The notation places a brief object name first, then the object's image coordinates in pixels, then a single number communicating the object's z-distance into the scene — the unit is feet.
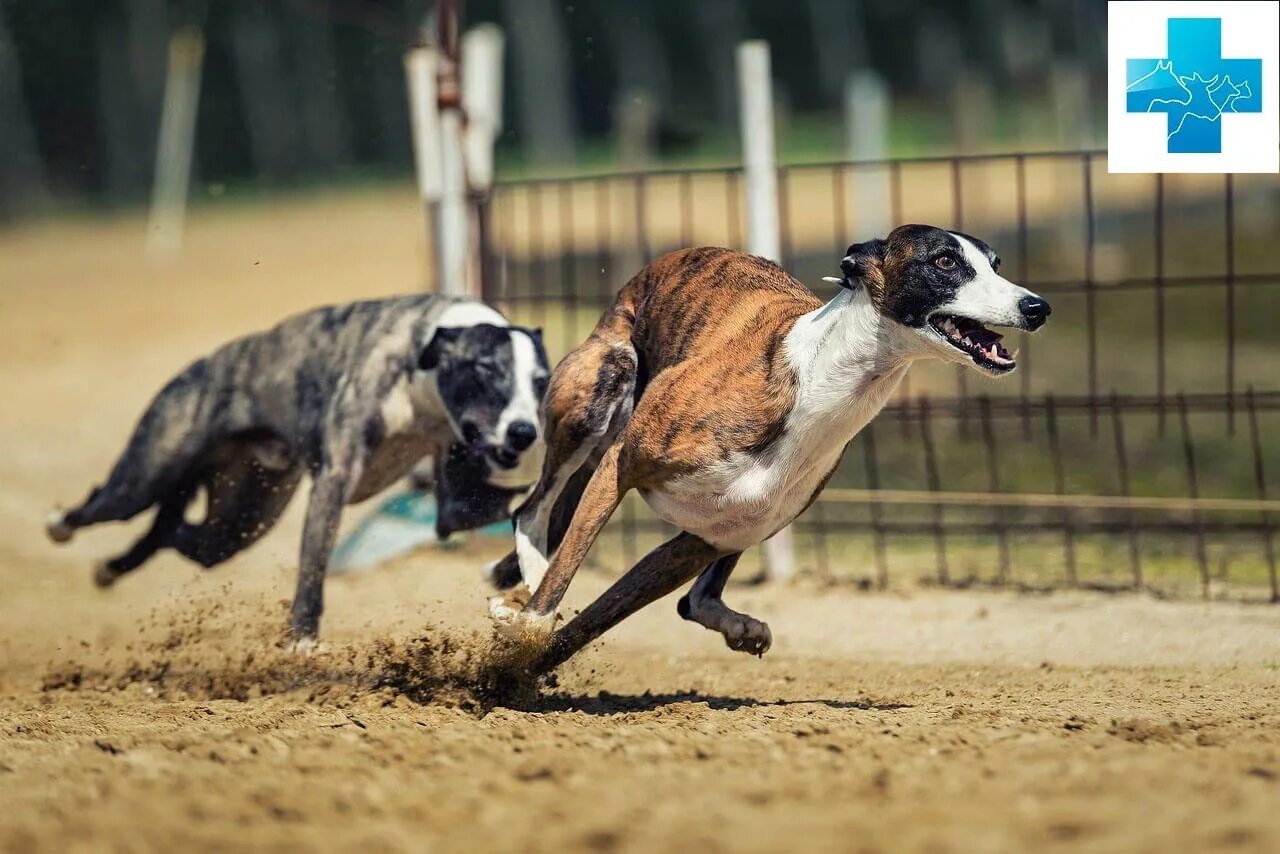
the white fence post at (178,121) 163.94
